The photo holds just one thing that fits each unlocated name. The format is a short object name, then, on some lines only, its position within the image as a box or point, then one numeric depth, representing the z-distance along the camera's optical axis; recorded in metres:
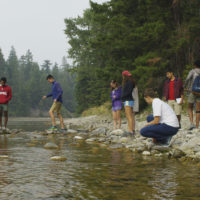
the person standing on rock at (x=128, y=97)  9.16
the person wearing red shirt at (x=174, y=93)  9.46
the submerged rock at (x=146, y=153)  6.19
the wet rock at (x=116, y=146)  7.35
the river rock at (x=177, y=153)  5.75
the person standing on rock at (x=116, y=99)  10.84
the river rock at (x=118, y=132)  9.37
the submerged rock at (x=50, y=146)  7.34
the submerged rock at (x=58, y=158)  5.47
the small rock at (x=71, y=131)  12.27
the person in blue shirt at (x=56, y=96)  11.69
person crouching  6.29
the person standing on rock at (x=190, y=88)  9.24
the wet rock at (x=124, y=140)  8.31
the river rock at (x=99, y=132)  11.51
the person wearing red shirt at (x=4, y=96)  11.98
